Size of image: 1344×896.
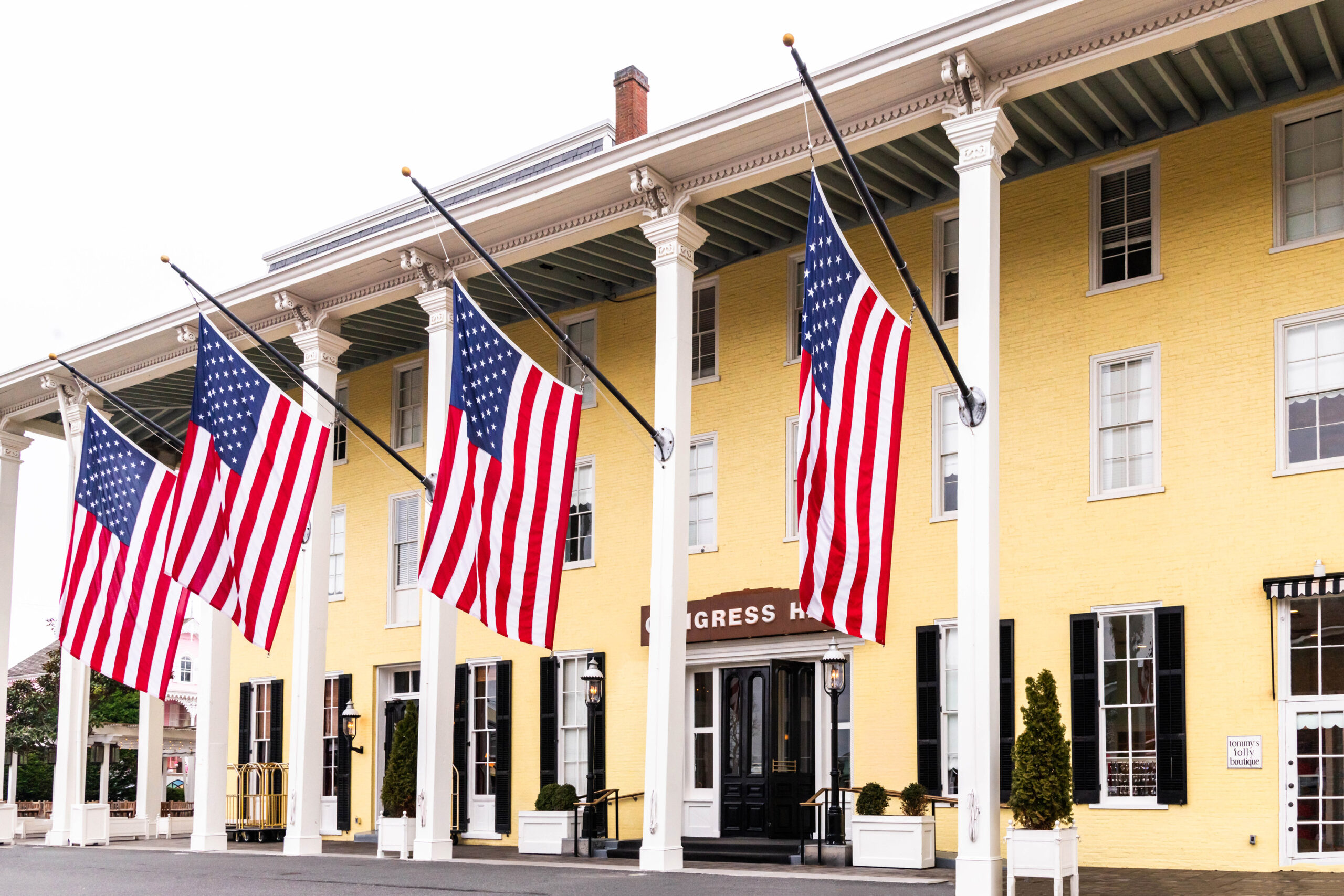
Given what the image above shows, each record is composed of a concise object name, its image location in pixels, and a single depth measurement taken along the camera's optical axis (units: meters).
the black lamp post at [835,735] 17.58
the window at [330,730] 25.59
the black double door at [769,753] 18.92
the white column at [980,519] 12.98
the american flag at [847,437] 12.78
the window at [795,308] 20.03
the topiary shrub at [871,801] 16.78
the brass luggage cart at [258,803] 25.16
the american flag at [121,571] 19.59
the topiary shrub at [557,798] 19.98
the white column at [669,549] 15.88
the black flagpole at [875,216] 12.68
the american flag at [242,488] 17.77
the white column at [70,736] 24.42
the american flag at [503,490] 15.37
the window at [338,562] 26.23
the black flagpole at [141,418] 20.25
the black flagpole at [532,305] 15.77
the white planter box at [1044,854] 12.09
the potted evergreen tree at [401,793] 19.36
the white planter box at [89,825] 23.95
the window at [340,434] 26.84
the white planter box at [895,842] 16.11
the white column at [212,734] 21.39
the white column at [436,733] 18.56
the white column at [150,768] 26.31
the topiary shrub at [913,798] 16.48
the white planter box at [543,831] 19.78
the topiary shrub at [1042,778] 12.79
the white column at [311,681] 19.98
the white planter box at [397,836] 19.25
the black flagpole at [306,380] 18.17
